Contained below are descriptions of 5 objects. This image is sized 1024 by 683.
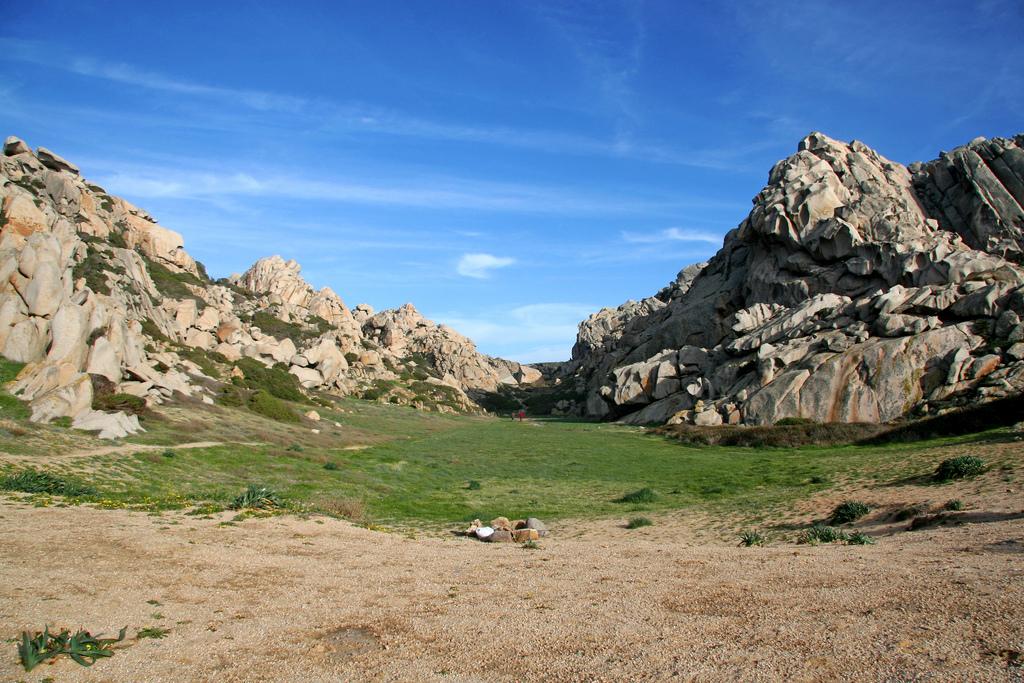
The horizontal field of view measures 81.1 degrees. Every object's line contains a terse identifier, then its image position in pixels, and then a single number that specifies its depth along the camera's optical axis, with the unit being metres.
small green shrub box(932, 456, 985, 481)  26.47
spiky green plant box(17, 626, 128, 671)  9.52
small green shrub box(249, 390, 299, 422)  57.75
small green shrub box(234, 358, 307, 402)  73.06
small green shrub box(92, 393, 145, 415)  38.56
